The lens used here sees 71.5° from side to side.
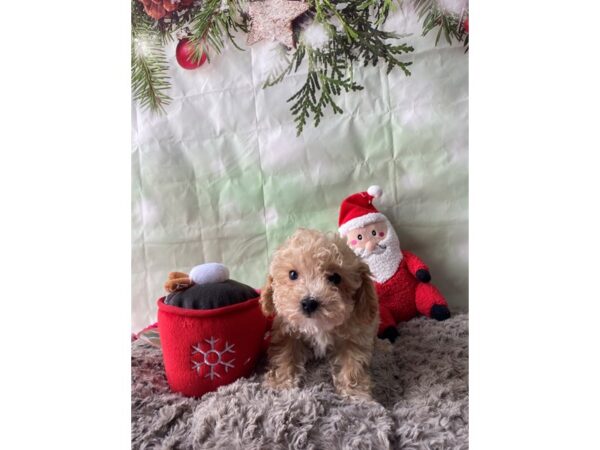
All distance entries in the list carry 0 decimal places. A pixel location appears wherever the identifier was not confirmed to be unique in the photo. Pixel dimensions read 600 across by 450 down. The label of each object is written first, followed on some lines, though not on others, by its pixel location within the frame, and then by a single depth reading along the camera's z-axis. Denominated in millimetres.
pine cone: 1119
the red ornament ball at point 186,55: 1141
